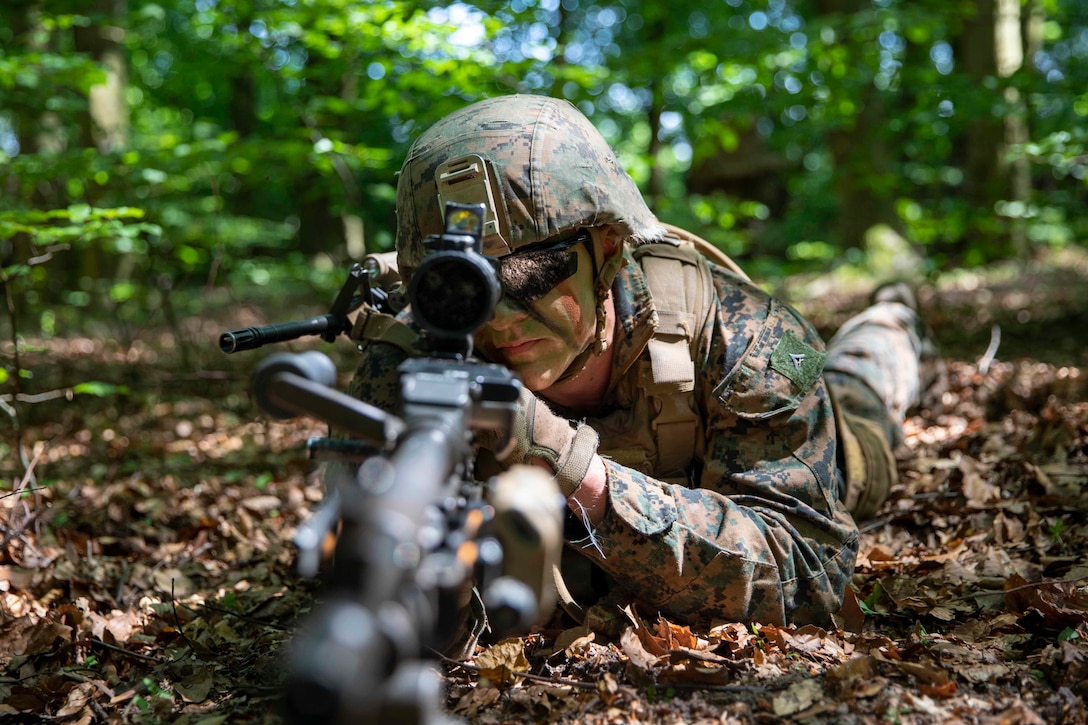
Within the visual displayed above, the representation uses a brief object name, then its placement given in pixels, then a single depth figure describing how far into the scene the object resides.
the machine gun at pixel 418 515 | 1.01
